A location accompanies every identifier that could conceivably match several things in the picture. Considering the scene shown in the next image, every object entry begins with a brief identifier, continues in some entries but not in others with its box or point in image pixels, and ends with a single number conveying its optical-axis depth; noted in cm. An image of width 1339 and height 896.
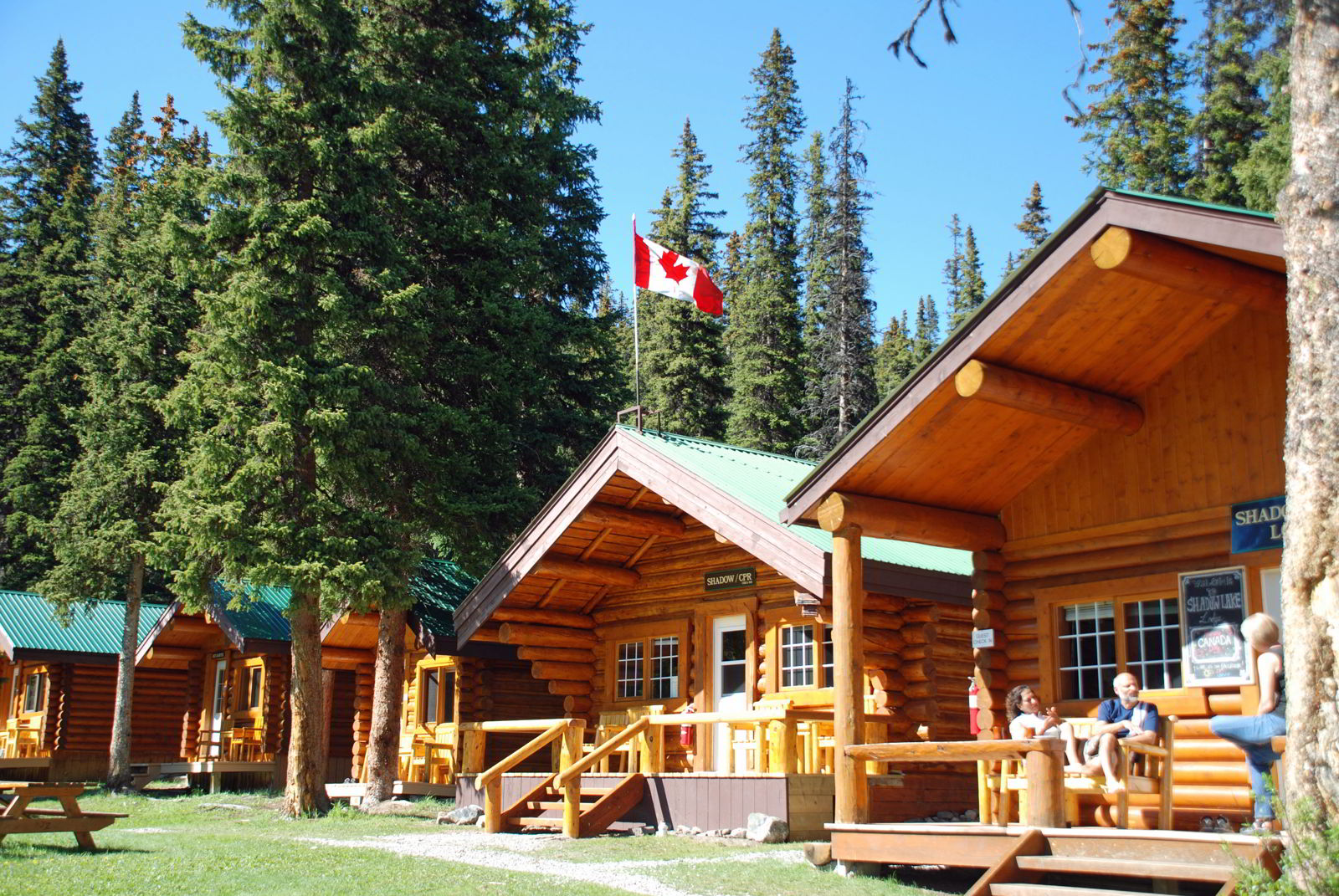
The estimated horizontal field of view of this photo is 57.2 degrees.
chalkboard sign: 1109
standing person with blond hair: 814
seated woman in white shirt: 1031
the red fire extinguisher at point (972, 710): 1325
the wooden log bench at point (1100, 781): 926
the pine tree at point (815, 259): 4838
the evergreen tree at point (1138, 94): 3462
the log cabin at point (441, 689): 2056
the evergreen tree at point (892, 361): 5788
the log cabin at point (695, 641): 1409
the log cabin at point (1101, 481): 1041
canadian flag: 1931
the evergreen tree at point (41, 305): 3556
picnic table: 1200
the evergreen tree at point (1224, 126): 2856
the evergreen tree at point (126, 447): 2400
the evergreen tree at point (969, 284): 6003
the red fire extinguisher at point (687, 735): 1683
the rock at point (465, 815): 1602
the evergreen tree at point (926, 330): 6203
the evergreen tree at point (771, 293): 4484
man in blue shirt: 927
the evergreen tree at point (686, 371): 4000
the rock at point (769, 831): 1294
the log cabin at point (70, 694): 2911
